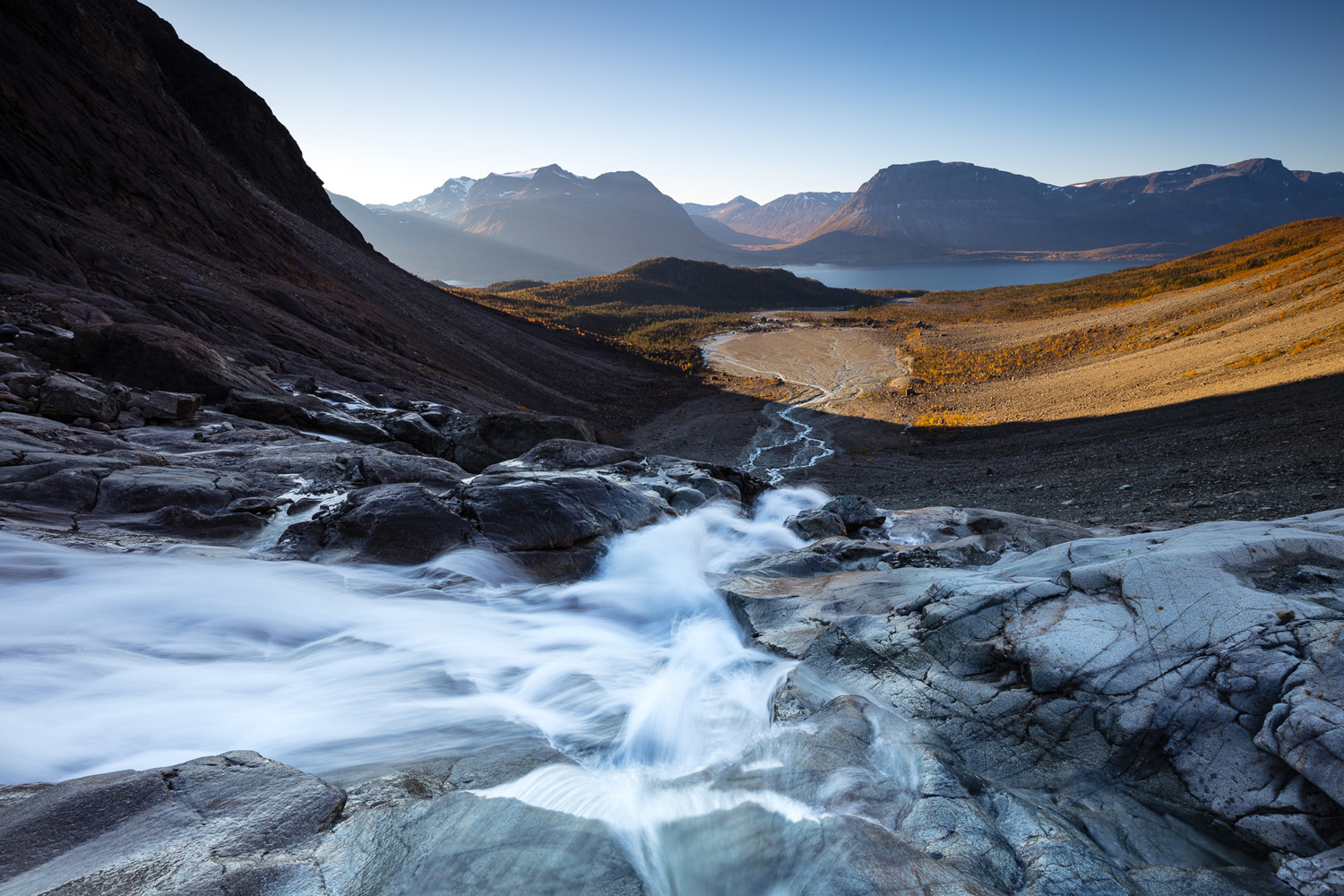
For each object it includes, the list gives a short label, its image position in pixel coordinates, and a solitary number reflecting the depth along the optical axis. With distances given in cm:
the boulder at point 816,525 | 1072
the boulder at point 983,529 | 817
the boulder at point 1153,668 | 334
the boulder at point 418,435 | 1360
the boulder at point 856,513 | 1097
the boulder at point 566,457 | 1167
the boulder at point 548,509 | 834
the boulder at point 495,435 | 1389
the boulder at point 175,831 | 272
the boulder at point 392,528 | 765
